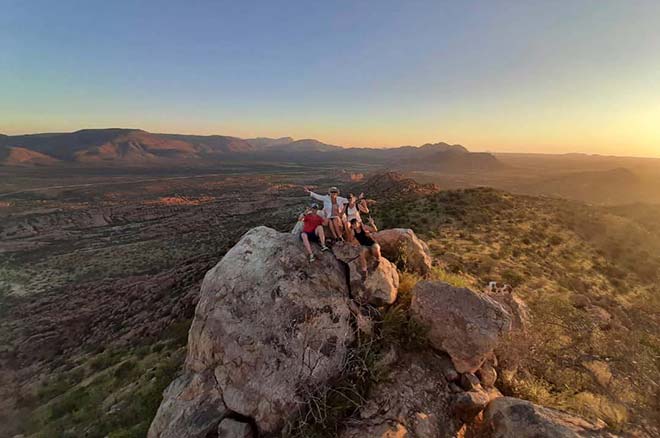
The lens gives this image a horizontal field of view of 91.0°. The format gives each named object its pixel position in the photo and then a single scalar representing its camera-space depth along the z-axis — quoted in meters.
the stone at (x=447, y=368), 6.87
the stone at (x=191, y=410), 6.56
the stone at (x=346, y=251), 8.32
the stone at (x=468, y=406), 6.30
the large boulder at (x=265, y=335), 6.59
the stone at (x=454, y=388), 6.68
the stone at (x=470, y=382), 6.75
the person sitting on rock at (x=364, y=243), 8.06
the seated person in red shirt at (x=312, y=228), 8.37
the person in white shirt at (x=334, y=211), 8.57
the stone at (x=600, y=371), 9.62
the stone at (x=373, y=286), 7.85
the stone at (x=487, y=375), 7.11
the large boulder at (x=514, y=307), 9.28
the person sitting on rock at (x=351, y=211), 8.55
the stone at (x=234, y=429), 6.24
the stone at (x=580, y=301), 14.34
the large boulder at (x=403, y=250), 9.93
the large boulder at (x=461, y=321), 7.02
